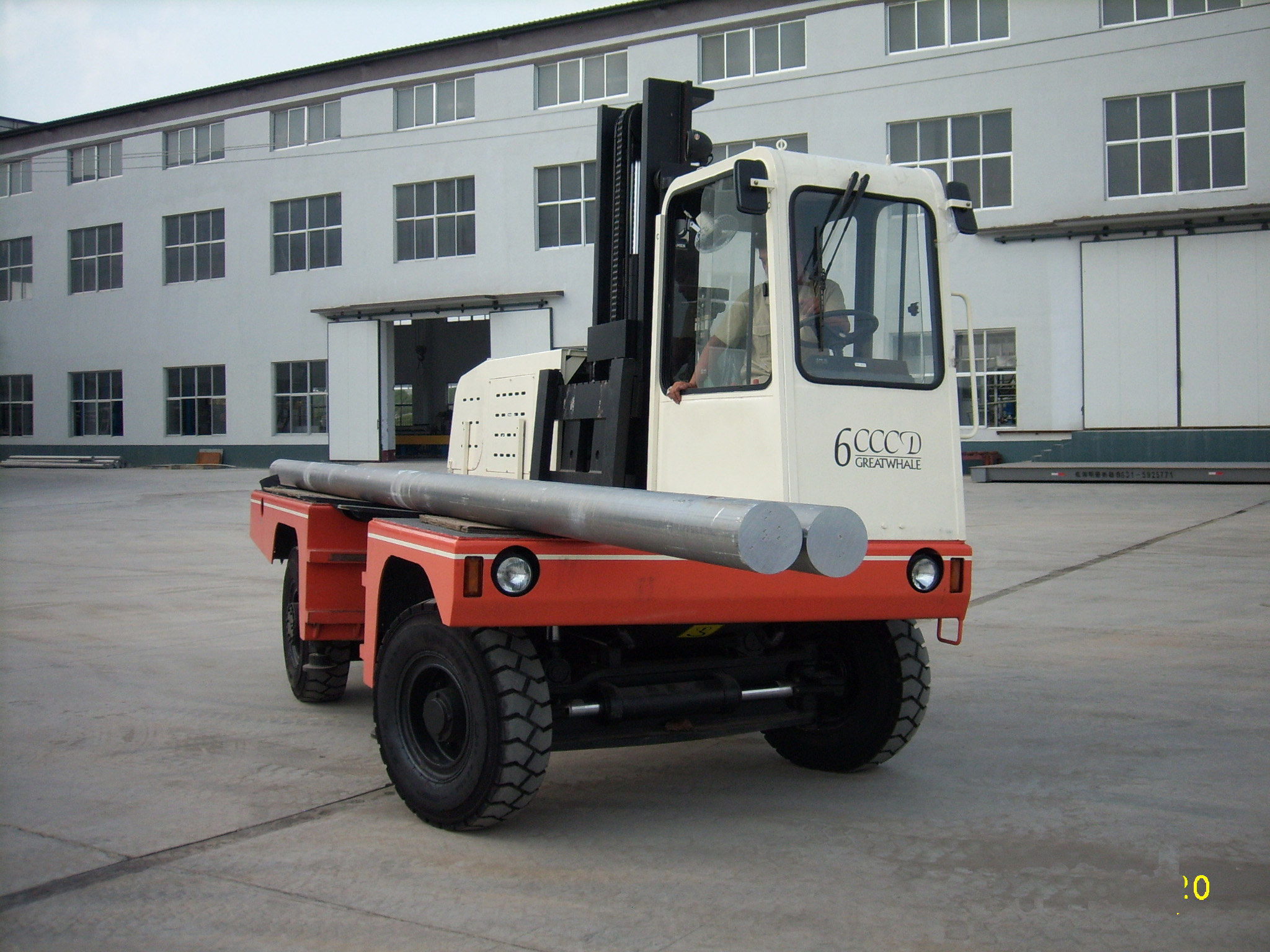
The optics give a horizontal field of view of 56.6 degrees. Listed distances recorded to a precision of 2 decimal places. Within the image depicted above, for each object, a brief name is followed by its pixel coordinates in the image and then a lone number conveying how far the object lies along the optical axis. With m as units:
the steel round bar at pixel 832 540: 3.34
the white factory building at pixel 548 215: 24.12
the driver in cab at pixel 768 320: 4.42
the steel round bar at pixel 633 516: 3.27
